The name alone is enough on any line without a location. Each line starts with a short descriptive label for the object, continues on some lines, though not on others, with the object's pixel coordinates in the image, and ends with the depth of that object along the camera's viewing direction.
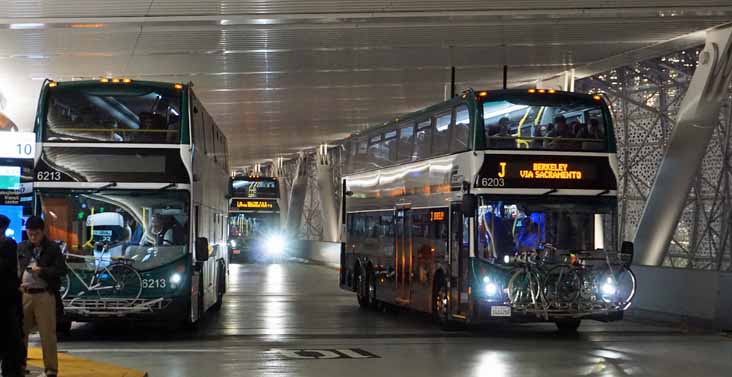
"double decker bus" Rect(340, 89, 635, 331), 17.16
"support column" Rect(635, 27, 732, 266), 24.06
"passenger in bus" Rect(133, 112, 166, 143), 17.12
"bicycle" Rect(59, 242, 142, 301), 16.75
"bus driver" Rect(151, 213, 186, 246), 17.14
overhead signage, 19.78
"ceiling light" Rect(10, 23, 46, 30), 22.98
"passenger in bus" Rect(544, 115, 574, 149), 17.72
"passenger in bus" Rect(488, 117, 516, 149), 17.52
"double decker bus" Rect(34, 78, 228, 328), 16.81
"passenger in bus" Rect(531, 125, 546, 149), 17.69
